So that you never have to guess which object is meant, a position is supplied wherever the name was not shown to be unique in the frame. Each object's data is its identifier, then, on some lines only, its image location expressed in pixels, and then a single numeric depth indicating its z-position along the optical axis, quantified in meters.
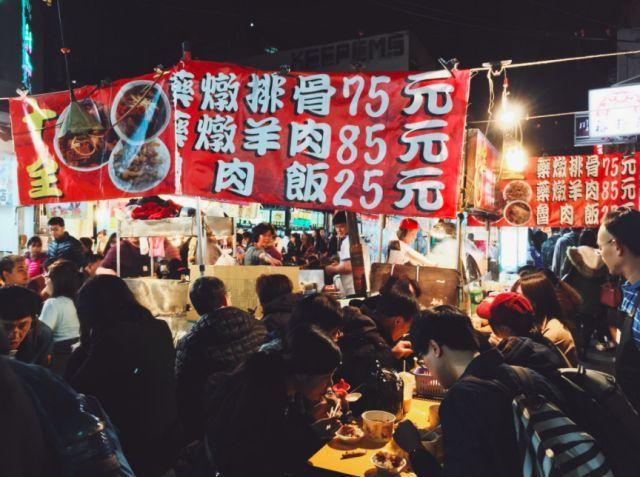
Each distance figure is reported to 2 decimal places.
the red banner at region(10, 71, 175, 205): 5.07
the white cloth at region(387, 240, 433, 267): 7.36
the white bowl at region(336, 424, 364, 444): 3.10
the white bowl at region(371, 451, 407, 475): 2.64
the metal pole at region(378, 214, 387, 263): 6.21
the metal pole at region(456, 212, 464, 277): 5.02
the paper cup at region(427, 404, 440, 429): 3.31
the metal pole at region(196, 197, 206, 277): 4.93
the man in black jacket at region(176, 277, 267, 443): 3.87
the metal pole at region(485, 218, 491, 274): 8.43
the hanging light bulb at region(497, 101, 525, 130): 6.49
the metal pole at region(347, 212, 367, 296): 5.78
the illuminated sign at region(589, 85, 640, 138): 10.90
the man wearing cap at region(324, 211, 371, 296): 7.14
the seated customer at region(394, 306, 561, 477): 1.85
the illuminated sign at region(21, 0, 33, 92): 11.42
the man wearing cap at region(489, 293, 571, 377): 3.41
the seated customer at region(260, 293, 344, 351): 3.76
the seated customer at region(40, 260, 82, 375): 4.77
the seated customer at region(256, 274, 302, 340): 4.50
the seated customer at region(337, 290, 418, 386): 3.99
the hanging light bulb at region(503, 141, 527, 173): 8.66
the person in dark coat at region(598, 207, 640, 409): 2.95
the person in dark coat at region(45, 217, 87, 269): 7.75
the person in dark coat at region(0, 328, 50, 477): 1.31
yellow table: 2.77
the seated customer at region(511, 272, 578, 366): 4.54
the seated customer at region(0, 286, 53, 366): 3.67
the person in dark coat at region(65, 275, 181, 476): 3.17
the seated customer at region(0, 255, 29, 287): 5.97
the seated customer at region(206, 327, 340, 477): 2.47
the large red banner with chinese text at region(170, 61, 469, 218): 4.18
